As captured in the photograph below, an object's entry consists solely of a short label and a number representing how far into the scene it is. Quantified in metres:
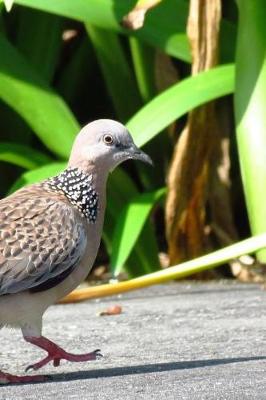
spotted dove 11.96
